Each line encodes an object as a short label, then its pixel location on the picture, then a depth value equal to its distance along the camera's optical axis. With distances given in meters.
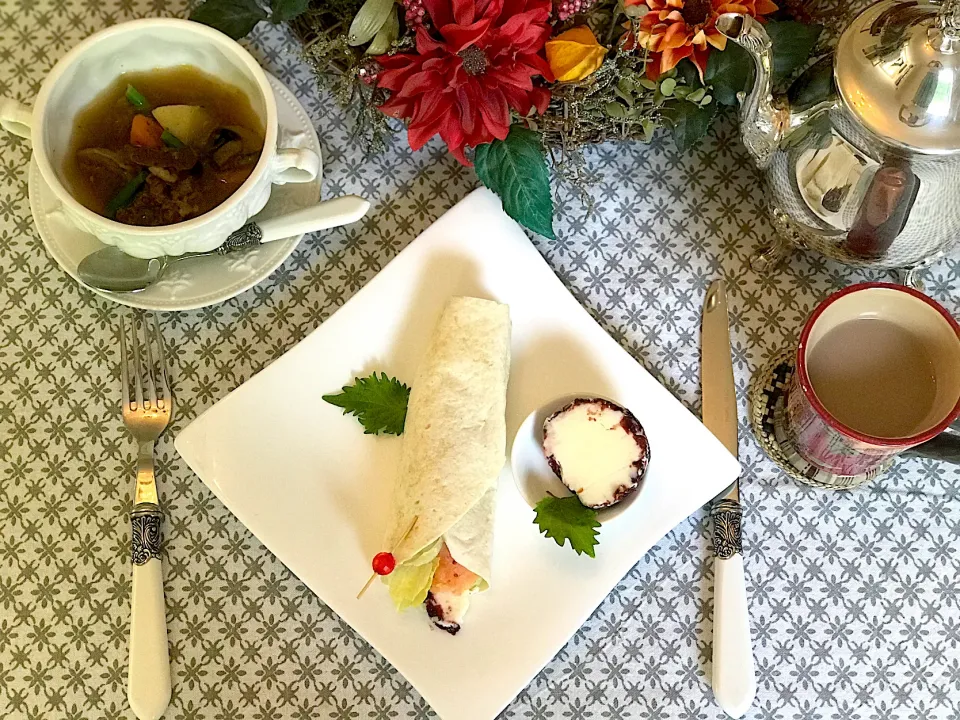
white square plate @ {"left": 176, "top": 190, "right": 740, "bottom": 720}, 0.77
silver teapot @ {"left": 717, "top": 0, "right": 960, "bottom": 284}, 0.63
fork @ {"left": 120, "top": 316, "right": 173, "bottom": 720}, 0.77
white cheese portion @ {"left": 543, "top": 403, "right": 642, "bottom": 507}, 0.77
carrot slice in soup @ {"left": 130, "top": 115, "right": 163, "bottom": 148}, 0.81
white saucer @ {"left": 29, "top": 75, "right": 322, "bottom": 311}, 0.82
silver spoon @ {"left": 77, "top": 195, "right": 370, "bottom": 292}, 0.79
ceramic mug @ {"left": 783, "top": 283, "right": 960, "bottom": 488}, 0.70
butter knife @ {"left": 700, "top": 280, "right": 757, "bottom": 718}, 0.78
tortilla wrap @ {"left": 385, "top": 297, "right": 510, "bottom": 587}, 0.76
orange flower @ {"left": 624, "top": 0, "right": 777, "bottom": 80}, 0.71
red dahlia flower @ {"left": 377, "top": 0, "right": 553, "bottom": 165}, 0.71
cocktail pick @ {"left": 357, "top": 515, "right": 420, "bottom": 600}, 0.73
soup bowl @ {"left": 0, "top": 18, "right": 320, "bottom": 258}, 0.73
